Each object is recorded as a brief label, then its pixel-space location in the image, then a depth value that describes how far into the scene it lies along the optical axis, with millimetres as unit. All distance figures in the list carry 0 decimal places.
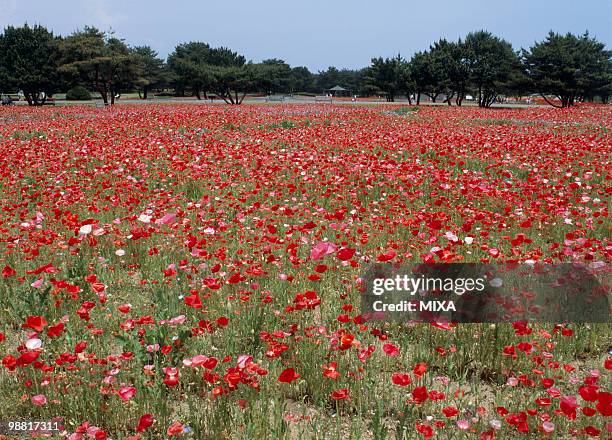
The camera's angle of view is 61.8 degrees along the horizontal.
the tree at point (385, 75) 68500
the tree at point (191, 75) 69312
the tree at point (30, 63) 48406
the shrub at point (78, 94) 62375
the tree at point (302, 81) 115588
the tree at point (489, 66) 46594
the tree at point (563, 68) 40062
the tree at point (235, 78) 55031
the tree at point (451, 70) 48562
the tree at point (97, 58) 42375
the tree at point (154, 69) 87125
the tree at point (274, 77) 70838
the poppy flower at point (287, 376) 2077
